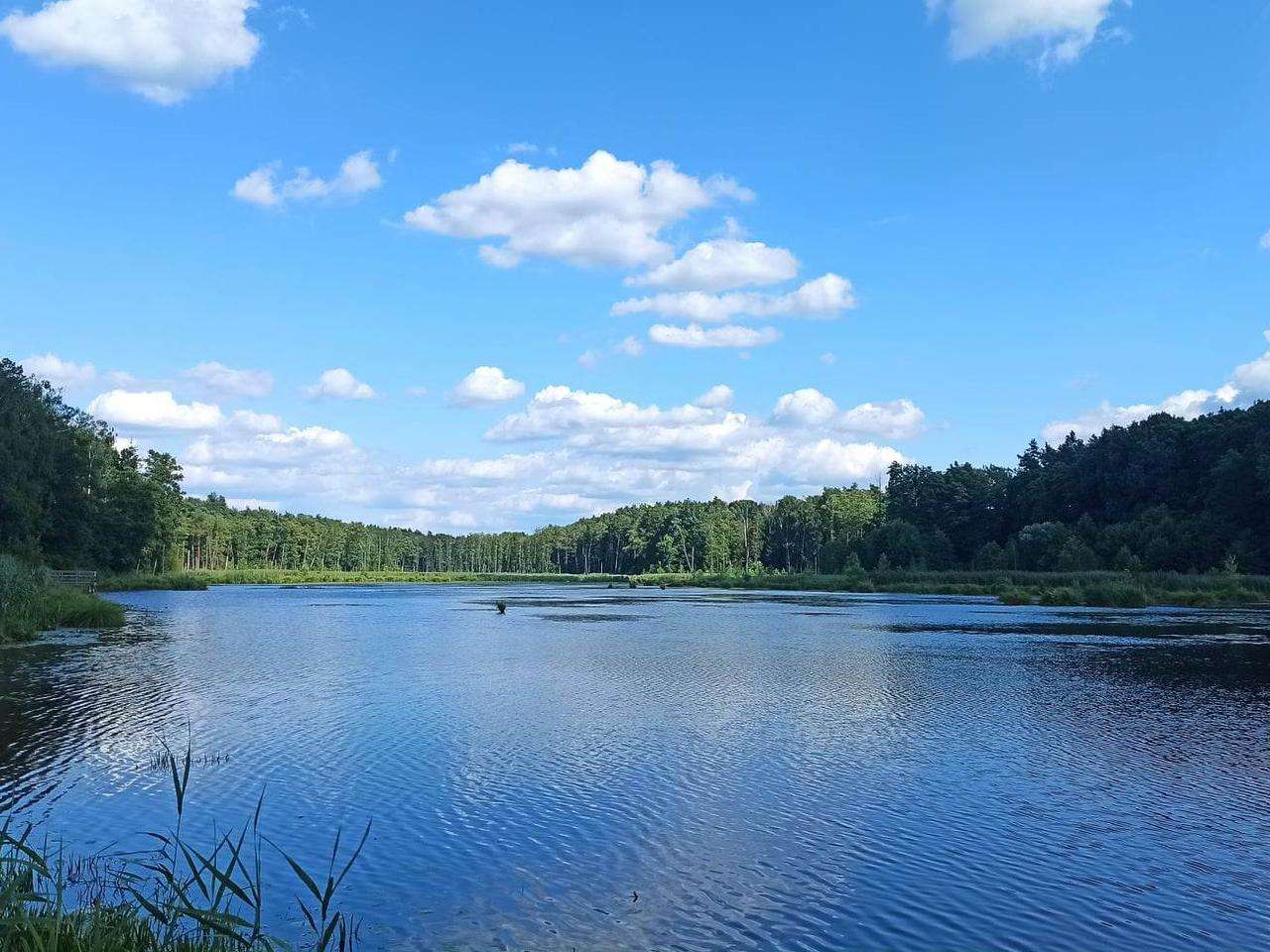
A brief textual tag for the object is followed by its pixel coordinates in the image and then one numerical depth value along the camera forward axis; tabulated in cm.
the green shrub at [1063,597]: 7869
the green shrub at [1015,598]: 8256
